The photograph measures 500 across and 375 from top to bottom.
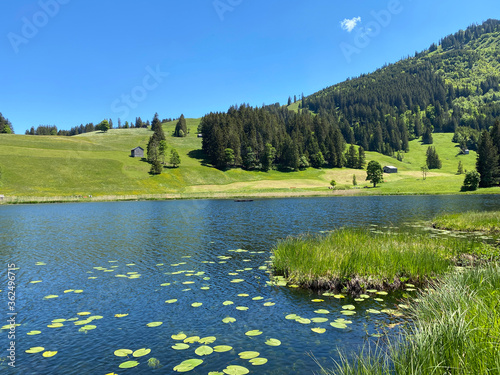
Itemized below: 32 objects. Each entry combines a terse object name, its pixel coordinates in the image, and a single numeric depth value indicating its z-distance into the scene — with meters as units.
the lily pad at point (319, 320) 11.81
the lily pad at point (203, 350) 9.57
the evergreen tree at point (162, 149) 148.75
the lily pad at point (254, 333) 10.93
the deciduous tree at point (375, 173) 128.88
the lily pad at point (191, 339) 10.51
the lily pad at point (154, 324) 11.85
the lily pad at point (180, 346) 10.05
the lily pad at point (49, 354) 9.73
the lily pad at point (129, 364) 9.02
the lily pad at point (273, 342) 10.08
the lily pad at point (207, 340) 10.37
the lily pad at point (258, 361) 9.07
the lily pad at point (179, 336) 10.73
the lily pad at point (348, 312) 12.43
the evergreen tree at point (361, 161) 183.88
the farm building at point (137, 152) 159.75
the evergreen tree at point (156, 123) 188.75
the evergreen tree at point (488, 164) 99.81
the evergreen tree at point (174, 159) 145.75
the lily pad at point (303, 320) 11.77
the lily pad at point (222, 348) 9.73
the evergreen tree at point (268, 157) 167.06
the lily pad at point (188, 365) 8.67
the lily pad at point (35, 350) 10.00
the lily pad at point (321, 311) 12.77
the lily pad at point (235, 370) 8.44
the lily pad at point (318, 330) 10.98
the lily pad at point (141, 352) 9.63
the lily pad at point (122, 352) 9.71
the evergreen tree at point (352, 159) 183.88
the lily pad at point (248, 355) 9.38
